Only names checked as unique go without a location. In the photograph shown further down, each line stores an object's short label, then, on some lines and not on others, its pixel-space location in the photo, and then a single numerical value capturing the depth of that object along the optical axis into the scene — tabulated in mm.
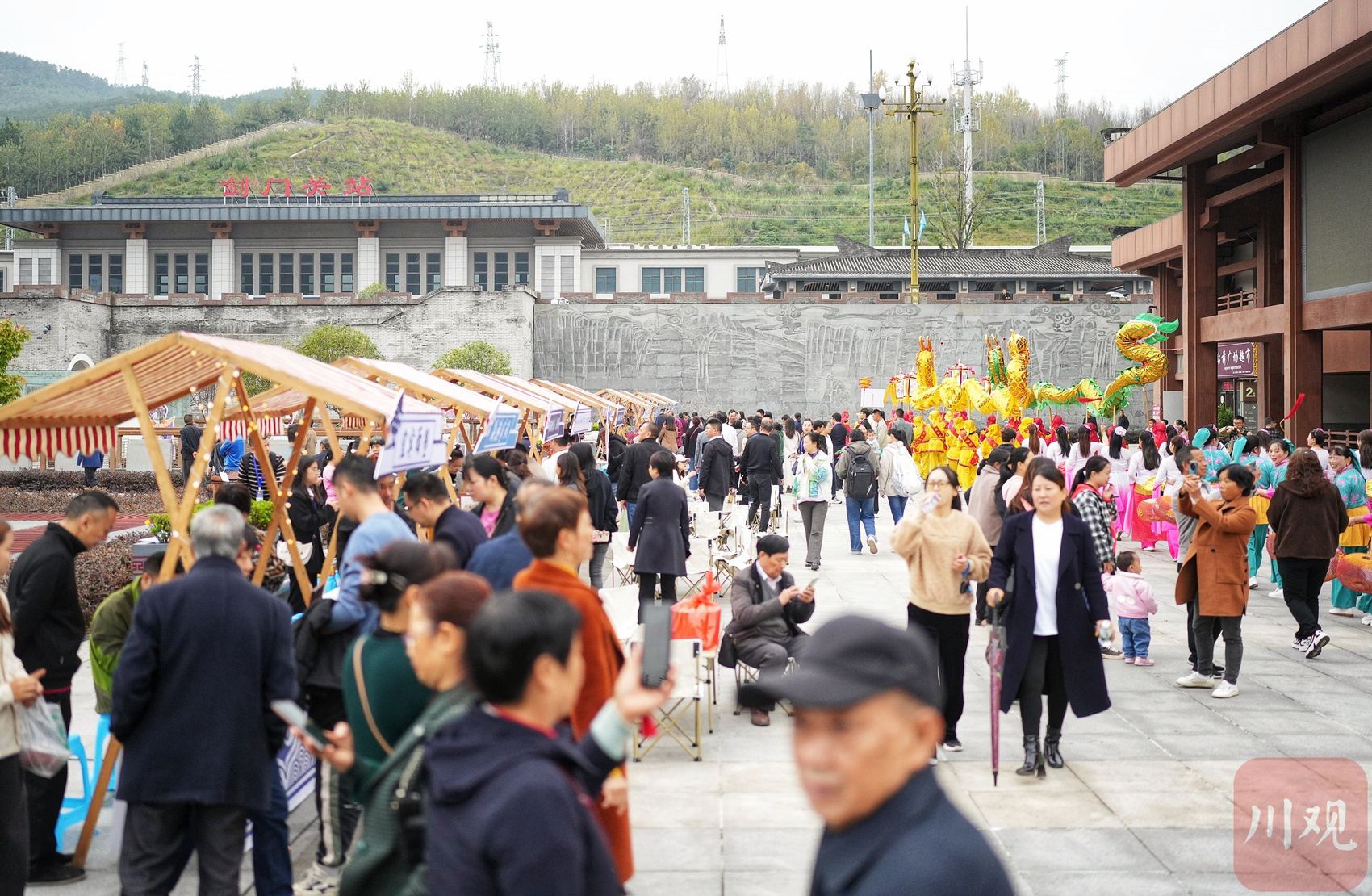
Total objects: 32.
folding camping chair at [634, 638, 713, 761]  6387
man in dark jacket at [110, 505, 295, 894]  3531
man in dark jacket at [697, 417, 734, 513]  14031
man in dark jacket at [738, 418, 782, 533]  14891
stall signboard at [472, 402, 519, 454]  8773
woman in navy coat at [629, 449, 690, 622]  8273
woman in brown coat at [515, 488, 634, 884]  3400
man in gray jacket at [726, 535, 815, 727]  6699
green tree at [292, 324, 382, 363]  34625
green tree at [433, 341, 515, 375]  36375
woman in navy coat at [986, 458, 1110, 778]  5848
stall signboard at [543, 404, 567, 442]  12703
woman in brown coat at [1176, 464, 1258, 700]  7242
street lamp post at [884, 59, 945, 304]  29945
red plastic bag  6777
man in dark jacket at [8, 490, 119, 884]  4574
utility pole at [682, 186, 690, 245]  66950
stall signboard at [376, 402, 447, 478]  5918
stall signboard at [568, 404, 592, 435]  14430
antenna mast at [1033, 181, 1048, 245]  70500
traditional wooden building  18547
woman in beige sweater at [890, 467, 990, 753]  6137
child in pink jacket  8430
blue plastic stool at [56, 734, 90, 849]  5129
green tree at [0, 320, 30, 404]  19875
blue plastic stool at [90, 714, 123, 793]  5148
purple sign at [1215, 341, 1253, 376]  24594
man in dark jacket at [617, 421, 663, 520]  11879
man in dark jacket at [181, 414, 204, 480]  18016
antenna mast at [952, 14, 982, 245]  60062
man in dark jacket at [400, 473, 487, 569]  5195
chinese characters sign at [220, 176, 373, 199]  49031
